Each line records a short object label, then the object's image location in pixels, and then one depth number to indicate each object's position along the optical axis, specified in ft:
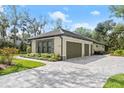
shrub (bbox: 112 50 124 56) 44.07
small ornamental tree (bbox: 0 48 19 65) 19.75
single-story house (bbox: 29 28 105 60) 27.73
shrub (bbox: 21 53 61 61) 26.32
